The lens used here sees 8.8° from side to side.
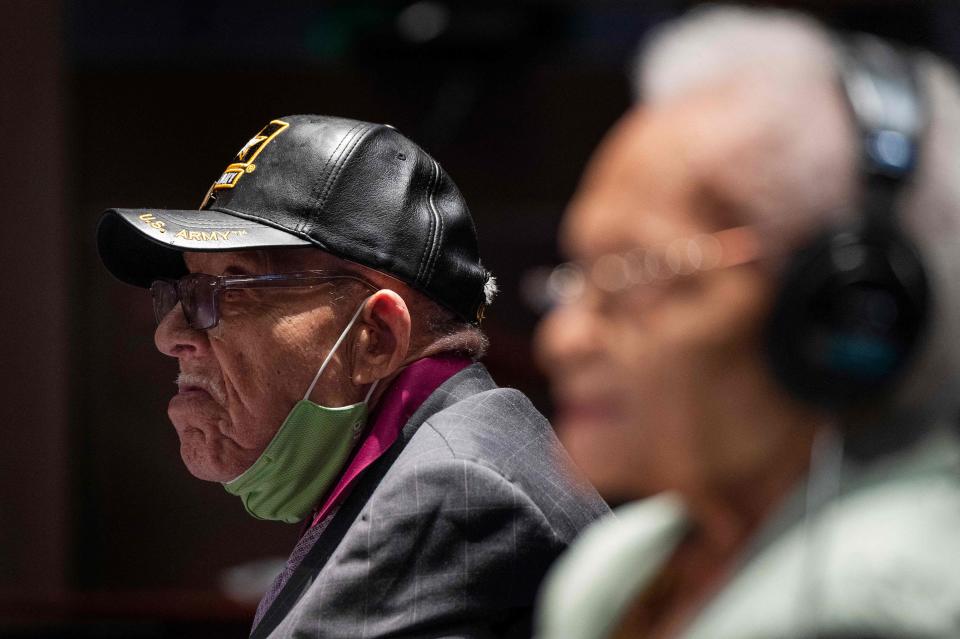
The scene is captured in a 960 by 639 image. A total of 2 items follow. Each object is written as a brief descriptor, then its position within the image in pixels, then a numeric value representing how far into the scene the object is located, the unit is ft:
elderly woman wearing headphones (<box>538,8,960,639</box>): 12.13
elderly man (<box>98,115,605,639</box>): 13.46
